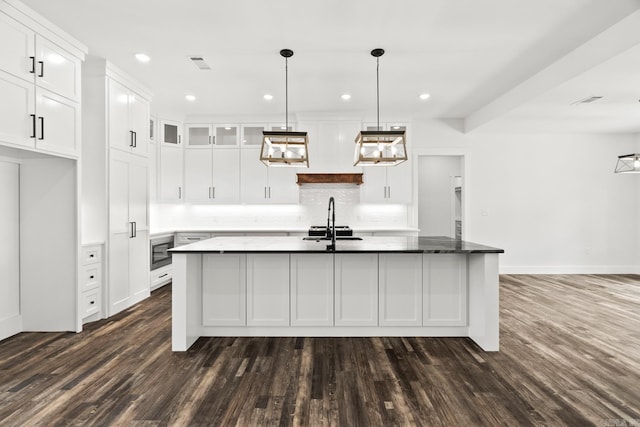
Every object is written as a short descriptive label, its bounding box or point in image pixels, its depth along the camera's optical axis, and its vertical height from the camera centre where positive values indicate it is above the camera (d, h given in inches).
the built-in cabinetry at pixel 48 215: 131.6 -1.0
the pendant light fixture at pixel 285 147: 136.9 +26.4
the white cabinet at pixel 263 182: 242.8 +21.5
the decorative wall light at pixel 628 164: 225.0 +34.8
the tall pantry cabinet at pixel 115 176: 156.7 +17.1
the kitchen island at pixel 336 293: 133.8 -30.4
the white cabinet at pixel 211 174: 243.4 +26.8
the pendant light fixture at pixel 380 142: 137.1 +28.7
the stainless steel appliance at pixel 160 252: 203.5 -22.9
